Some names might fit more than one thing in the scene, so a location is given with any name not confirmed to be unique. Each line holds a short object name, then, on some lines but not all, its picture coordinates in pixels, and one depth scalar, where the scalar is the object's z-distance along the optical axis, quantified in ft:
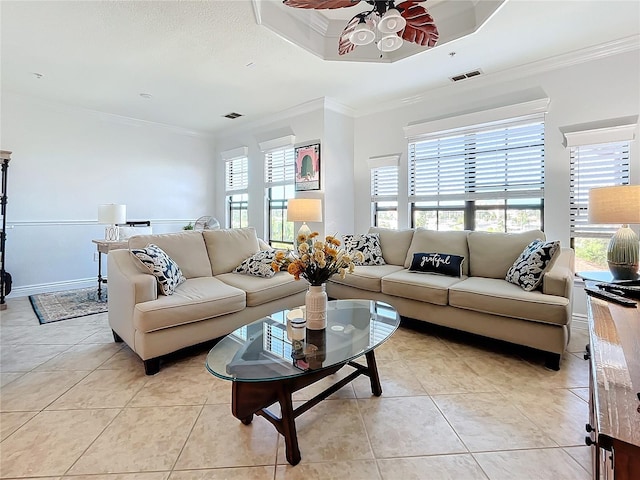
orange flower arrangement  6.21
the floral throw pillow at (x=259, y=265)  10.69
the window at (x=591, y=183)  10.02
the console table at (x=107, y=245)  13.05
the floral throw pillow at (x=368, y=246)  12.70
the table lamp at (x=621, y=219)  7.57
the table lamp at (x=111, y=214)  13.46
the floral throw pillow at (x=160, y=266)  8.28
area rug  11.81
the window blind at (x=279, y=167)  17.17
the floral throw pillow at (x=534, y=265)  8.51
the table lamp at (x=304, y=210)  13.84
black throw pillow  10.56
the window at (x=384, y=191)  15.21
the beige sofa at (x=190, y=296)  7.57
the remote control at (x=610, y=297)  4.79
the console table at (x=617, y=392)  1.80
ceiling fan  6.33
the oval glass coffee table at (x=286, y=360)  4.87
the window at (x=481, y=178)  11.64
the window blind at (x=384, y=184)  15.24
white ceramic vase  6.45
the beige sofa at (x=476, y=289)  7.77
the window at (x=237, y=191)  20.13
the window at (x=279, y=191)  17.37
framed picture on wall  15.28
